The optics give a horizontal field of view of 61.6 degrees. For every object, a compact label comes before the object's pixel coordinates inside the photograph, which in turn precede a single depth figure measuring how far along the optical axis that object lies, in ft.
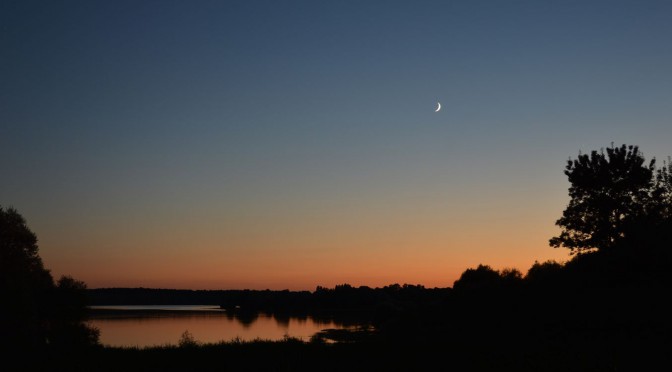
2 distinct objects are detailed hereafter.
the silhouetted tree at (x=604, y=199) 205.36
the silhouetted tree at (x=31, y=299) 167.94
